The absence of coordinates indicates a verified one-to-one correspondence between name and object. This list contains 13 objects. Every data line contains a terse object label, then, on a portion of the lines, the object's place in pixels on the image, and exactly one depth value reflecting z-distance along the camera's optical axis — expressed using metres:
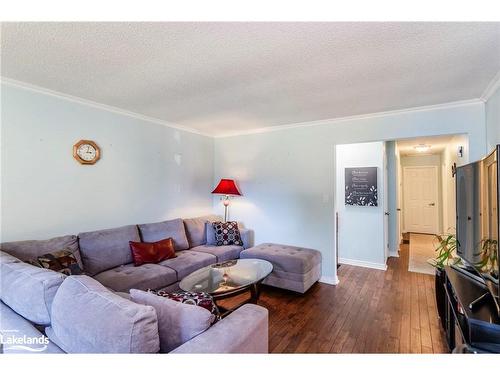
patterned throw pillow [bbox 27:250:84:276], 2.12
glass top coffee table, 2.29
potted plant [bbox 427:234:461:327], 2.39
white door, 7.19
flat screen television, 1.44
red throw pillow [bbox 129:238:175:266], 2.92
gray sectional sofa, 1.04
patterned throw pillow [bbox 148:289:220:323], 1.41
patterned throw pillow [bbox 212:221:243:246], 3.88
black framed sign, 4.37
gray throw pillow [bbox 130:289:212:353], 1.20
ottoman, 3.17
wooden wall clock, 2.83
